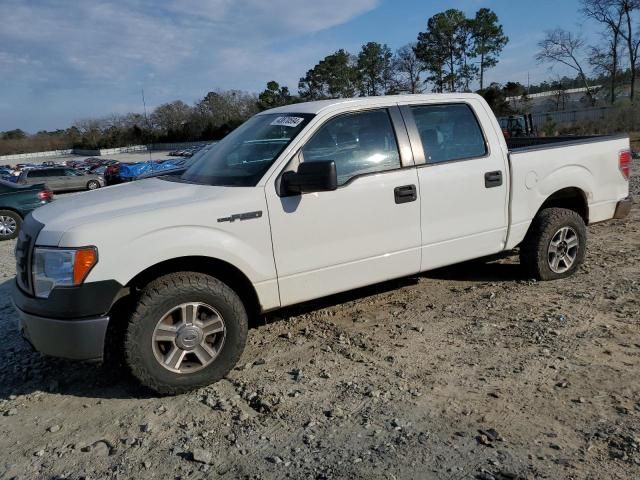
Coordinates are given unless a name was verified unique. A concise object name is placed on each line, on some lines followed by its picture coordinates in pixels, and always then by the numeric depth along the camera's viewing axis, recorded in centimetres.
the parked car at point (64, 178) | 2894
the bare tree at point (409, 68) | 6944
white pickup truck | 342
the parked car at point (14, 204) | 1182
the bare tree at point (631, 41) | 5484
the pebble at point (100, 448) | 309
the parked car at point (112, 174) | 3074
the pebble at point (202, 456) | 292
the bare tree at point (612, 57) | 5600
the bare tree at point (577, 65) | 6072
